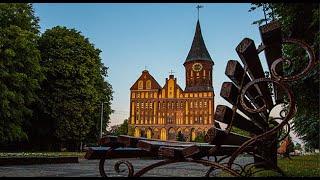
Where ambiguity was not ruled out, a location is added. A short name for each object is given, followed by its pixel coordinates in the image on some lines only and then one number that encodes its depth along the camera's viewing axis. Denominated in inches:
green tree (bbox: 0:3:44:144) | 919.0
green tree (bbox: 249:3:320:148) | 307.9
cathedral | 3582.7
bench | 132.3
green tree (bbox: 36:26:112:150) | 1230.9
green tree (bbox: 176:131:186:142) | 3322.8
